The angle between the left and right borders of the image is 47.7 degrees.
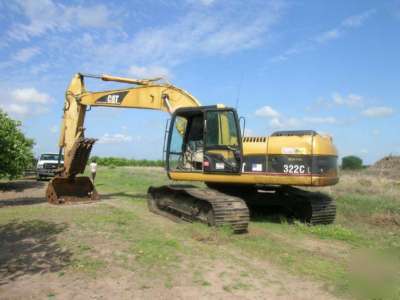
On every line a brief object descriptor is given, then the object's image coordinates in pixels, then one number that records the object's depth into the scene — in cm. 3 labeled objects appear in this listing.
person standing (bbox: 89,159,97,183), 2453
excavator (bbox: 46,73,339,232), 1049
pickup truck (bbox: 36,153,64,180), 2830
